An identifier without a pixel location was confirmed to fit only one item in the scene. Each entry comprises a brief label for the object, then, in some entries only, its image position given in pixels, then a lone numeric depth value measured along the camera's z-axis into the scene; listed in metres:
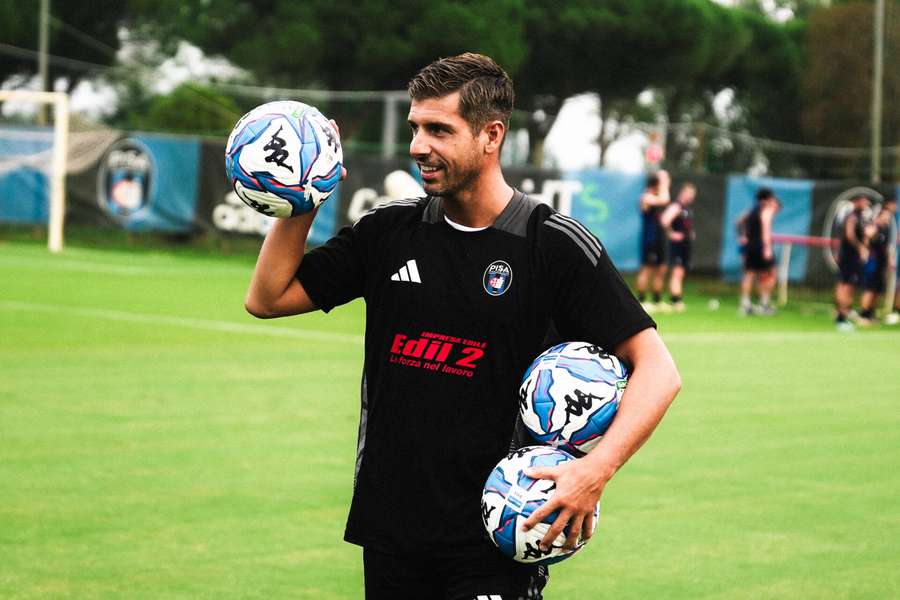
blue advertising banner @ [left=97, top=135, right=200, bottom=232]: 31.42
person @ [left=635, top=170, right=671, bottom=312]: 23.56
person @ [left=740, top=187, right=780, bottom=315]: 24.11
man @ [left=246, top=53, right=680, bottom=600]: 3.97
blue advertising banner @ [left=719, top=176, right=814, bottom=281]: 28.14
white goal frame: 30.47
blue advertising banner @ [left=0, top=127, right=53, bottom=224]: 31.83
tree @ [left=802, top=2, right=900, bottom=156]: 48.81
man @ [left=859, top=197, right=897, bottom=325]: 23.55
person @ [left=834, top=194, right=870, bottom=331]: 22.83
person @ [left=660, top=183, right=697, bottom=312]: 23.86
